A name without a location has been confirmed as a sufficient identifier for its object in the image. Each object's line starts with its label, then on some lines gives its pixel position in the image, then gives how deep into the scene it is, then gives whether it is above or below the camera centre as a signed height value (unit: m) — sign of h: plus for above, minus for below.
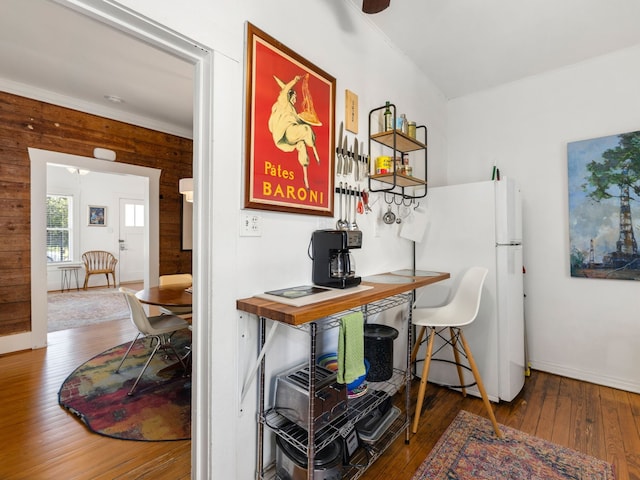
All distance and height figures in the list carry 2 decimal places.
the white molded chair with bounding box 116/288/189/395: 2.43 -0.72
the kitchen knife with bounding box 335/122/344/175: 1.93 +0.53
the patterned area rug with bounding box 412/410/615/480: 1.57 -1.21
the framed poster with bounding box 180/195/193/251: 4.56 +0.21
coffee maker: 1.62 -0.10
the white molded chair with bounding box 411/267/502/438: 1.93 -0.55
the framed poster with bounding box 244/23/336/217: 1.42 +0.56
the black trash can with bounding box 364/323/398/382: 1.78 -0.68
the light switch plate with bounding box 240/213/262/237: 1.40 +0.07
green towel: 1.31 -0.48
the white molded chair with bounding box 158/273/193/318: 2.98 -0.45
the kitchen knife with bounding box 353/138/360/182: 2.06 +0.55
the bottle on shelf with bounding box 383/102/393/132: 2.16 +0.85
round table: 2.31 -0.47
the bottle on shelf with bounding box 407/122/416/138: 2.29 +0.83
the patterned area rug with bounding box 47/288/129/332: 4.25 -1.10
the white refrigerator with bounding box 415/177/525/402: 2.26 -0.21
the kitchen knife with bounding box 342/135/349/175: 1.97 +0.54
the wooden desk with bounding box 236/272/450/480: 1.19 -0.49
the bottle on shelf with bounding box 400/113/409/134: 2.18 +0.83
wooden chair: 6.58 -0.52
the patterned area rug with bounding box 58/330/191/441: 1.96 -1.19
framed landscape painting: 2.47 +0.27
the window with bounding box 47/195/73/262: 6.36 +0.28
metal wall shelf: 2.13 +0.61
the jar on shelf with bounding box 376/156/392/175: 2.15 +0.53
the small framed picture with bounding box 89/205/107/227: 6.82 +0.54
